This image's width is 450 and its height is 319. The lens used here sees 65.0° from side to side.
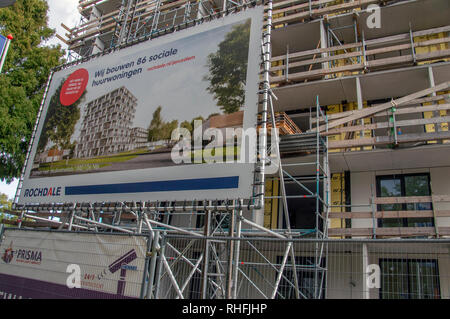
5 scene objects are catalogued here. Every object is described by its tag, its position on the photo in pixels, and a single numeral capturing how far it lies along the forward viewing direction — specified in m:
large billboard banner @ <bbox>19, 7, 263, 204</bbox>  6.74
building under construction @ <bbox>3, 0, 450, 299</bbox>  8.44
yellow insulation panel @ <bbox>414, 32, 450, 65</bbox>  12.99
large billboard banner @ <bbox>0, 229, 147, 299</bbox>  5.10
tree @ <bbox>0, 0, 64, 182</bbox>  15.17
